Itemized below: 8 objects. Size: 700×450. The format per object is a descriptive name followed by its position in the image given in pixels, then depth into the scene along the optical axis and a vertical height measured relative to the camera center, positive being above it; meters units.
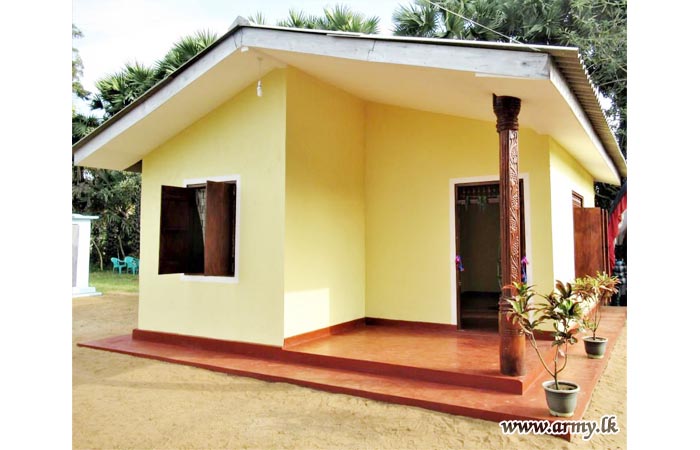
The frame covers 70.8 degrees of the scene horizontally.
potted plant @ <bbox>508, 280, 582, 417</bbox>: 3.59 -0.63
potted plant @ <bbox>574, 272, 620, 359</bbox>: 4.38 -0.49
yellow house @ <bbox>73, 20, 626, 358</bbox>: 5.38 +0.78
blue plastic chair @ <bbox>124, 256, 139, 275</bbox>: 16.89 -0.80
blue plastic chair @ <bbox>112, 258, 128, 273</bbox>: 17.17 -0.84
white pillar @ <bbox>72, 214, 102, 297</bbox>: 12.80 -0.38
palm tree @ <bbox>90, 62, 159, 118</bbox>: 13.31 +4.29
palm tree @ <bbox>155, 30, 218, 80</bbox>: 11.88 +4.66
